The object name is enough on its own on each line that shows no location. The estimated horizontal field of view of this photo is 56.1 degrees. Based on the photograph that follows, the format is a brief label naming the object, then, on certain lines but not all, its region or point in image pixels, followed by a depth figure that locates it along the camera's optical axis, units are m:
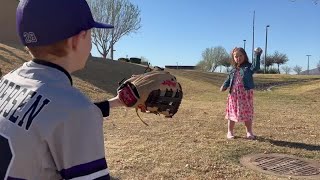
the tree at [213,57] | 47.13
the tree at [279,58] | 48.60
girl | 4.89
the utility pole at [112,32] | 31.17
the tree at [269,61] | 46.09
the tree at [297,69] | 54.89
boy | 0.94
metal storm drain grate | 3.59
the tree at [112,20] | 30.93
